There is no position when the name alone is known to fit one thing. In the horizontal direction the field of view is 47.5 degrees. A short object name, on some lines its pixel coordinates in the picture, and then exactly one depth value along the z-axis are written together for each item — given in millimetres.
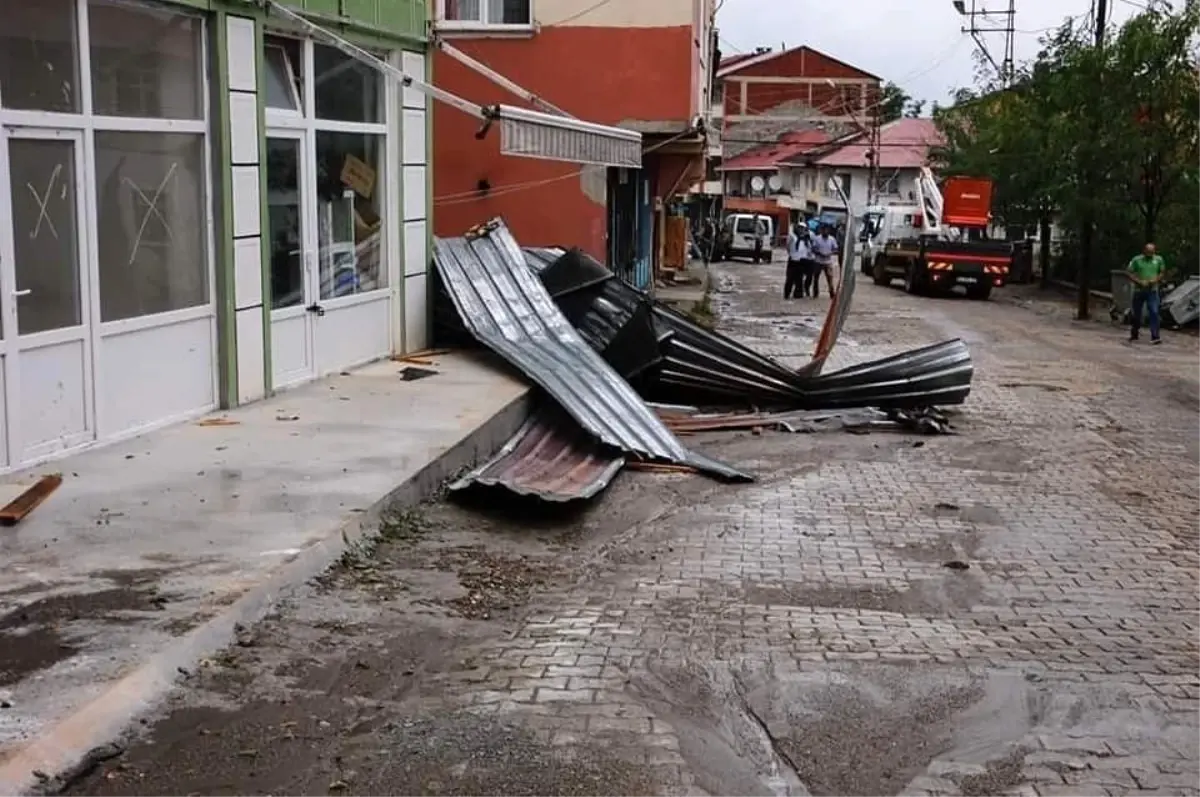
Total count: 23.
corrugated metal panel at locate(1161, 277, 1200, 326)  24797
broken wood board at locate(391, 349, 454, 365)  12945
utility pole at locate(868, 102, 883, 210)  56469
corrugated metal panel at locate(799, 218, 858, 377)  13672
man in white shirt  30609
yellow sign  12289
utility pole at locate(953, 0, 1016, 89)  45044
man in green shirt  22641
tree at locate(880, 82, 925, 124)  96544
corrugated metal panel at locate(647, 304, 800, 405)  13484
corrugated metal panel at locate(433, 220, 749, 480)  10500
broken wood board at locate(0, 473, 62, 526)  6739
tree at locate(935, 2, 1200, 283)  25609
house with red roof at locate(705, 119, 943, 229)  69562
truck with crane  32562
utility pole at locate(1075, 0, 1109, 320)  27116
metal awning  10719
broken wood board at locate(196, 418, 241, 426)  9539
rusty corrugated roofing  8758
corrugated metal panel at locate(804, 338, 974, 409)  13281
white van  52500
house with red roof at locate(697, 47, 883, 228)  81188
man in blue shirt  30469
